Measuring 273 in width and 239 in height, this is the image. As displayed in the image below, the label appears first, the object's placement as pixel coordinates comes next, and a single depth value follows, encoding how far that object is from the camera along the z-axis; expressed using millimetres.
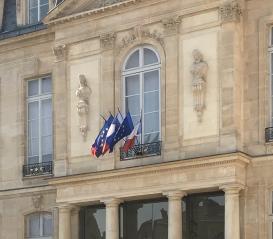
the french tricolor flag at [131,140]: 19594
